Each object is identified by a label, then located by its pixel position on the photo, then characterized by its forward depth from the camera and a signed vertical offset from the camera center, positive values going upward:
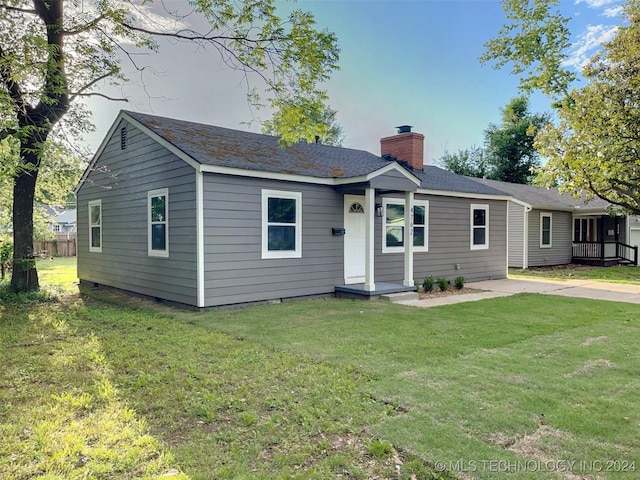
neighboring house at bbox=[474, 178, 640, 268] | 17.83 +0.06
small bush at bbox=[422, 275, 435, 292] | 10.55 -1.29
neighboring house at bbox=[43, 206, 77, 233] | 42.00 +1.16
